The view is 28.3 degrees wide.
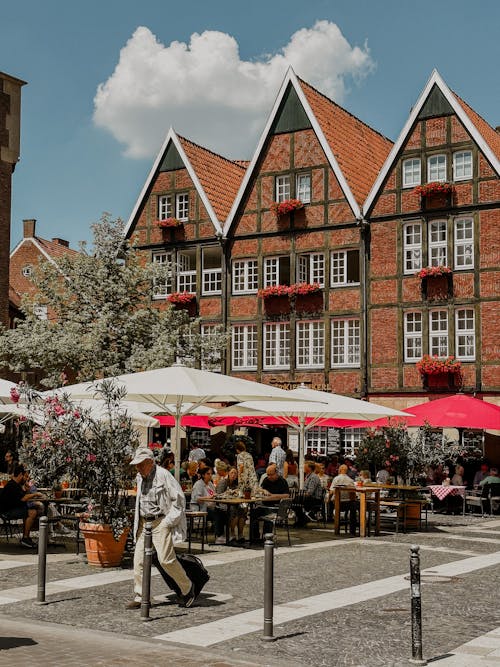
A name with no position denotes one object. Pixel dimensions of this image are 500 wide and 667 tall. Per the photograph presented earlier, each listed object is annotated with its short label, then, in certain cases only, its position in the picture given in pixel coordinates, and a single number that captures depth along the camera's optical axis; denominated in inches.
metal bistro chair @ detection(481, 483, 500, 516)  920.3
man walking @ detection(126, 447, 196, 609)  402.6
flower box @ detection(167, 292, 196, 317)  1445.6
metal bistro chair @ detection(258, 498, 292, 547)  623.2
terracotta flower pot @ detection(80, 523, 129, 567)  521.3
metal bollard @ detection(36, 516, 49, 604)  407.5
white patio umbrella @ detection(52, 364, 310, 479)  594.2
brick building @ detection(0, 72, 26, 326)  1236.5
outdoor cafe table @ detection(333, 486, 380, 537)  716.0
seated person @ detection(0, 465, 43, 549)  602.5
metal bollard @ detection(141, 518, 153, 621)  378.0
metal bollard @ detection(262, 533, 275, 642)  344.2
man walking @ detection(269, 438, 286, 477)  909.3
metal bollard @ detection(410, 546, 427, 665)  317.7
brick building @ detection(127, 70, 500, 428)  1253.1
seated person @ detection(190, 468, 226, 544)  655.1
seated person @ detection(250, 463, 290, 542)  650.2
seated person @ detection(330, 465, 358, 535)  738.8
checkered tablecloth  928.9
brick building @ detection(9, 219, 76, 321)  2127.2
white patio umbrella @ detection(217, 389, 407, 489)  758.5
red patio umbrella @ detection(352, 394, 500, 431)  881.5
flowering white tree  1173.1
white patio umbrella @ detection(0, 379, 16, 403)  610.9
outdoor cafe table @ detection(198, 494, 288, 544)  609.3
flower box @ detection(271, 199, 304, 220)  1367.5
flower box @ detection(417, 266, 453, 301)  1247.5
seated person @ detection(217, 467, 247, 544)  654.5
